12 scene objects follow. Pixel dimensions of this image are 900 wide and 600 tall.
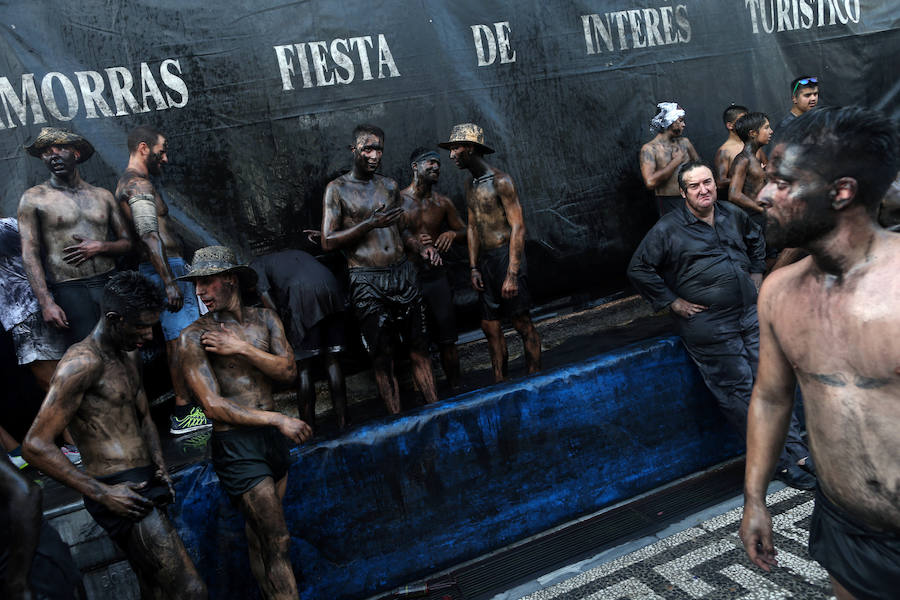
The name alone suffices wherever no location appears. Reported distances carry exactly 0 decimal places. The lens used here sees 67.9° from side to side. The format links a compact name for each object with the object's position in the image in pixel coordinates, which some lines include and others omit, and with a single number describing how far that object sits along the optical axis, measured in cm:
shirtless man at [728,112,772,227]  645
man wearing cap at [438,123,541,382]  530
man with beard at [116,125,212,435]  480
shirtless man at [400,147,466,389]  560
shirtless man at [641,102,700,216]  664
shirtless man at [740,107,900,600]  187
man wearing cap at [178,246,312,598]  327
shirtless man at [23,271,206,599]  297
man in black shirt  455
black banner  492
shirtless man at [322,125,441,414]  491
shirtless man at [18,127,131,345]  454
